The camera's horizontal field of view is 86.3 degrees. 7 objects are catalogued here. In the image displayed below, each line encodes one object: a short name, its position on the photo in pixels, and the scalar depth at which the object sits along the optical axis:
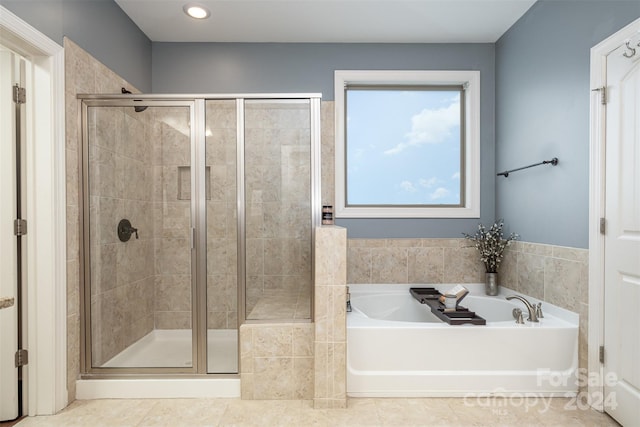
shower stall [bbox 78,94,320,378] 2.09
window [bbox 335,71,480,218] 3.09
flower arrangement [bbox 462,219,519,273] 2.78
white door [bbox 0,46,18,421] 1.81
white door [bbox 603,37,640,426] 1.69
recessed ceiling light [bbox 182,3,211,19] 2.43
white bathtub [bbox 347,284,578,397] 2.07
